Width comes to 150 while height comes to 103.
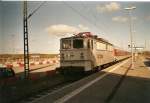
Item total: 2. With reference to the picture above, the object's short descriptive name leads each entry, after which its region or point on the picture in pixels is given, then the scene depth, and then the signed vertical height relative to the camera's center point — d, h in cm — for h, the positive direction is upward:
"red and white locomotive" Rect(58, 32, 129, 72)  2262 +25
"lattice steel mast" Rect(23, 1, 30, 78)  1955 +143
